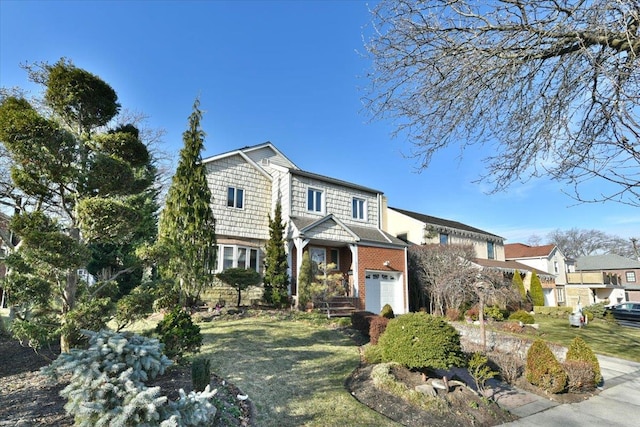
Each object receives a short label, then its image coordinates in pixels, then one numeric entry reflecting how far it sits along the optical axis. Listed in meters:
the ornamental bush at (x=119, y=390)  3.91
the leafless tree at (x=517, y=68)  3.91
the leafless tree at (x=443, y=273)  18.72
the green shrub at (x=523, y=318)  18.86
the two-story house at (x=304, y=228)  18.44
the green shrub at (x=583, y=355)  9.64
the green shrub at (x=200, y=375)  5.99
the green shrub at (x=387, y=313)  15.12
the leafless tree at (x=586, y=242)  58.91
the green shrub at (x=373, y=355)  9.10
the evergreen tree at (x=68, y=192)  5.98
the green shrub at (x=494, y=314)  20.04
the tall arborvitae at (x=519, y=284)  26.44
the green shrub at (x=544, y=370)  8.88
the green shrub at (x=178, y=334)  7.21
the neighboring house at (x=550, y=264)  33.38
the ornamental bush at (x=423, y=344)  7.57
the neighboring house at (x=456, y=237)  25.38
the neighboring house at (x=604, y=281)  35.94
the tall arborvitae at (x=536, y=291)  28.09
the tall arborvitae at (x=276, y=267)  17.17
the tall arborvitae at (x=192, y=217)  13.49
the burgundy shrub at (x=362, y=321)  12.55
